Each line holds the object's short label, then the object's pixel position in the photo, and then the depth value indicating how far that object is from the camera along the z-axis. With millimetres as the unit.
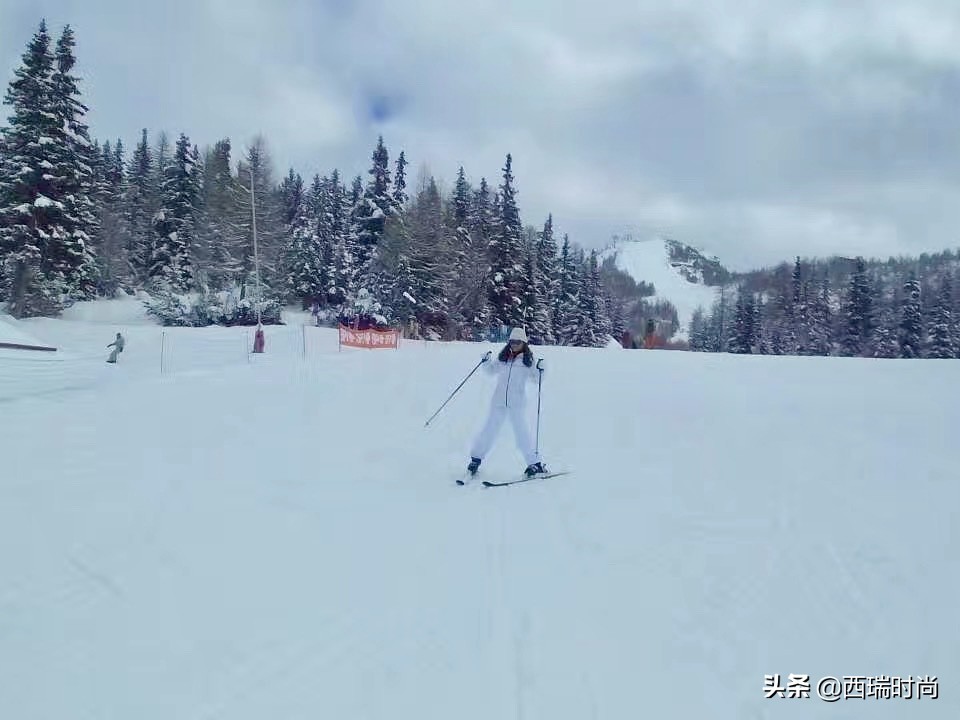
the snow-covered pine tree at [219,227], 46344
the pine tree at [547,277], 53031
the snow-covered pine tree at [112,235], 50219
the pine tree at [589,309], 58500
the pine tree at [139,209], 55406
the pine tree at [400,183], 53281
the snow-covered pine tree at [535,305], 49656
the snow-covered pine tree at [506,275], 47969
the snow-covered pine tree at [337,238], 51062
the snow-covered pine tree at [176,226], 46906
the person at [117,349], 21547
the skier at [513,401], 7277
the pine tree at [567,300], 58212
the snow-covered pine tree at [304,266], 52562
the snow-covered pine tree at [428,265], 45562
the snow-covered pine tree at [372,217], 48625
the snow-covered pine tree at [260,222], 45656
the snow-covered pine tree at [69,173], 31125
